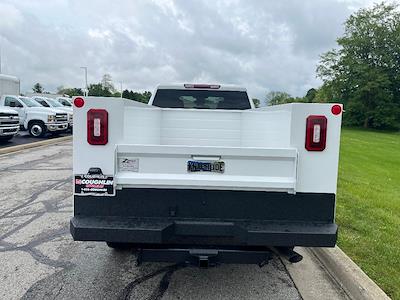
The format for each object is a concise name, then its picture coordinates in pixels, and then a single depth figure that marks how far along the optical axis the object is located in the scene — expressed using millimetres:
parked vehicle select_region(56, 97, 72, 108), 29170
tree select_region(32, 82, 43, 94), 106125
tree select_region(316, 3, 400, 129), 54219
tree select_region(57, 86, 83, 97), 93356
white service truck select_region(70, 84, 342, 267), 3125
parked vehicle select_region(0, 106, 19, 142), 14578
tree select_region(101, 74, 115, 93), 90625
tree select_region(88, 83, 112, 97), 79888
